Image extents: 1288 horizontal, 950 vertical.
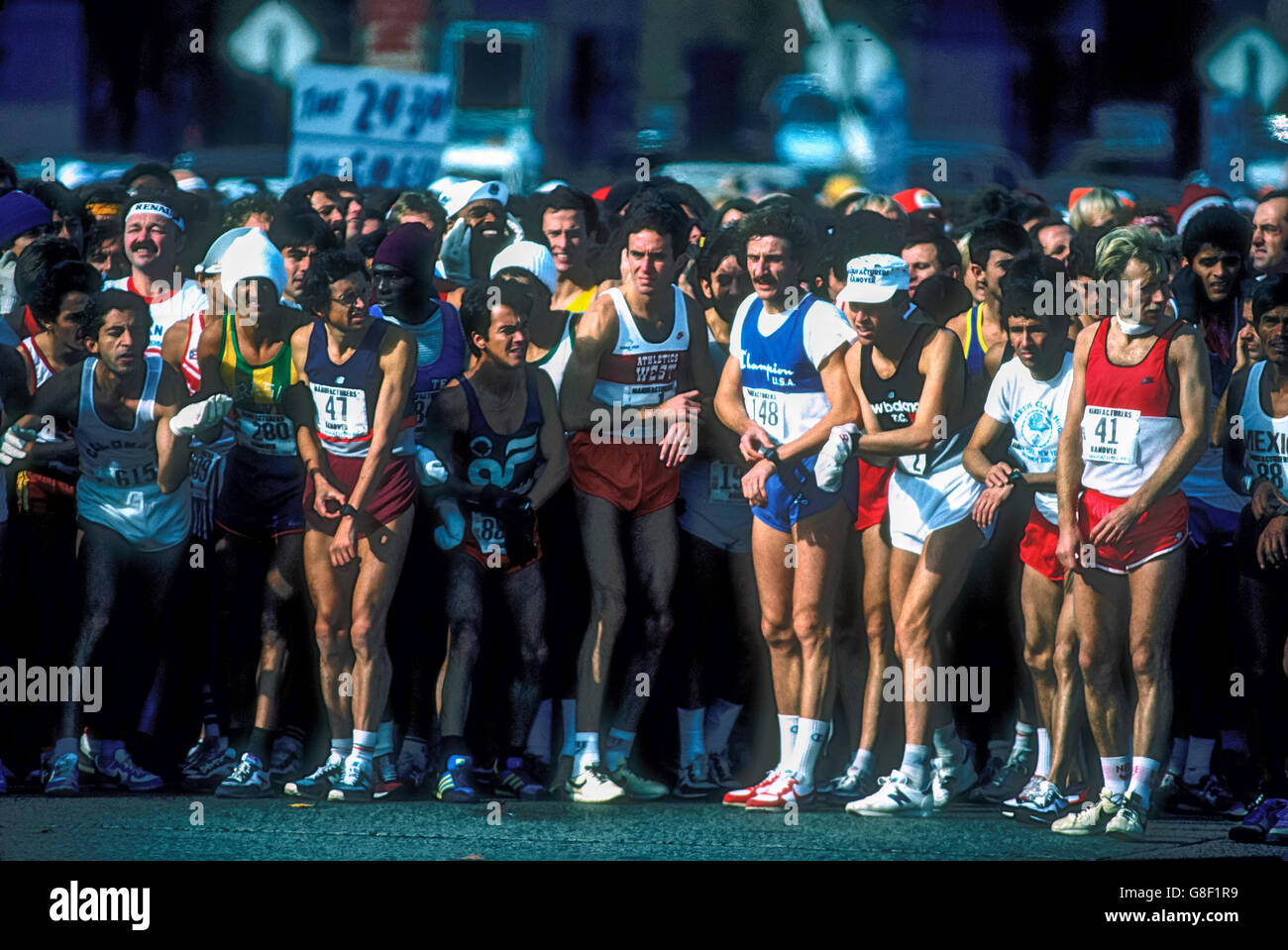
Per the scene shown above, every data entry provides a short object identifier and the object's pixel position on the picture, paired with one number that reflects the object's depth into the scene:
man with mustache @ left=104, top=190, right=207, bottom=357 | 17.25
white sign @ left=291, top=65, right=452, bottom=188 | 17.75
